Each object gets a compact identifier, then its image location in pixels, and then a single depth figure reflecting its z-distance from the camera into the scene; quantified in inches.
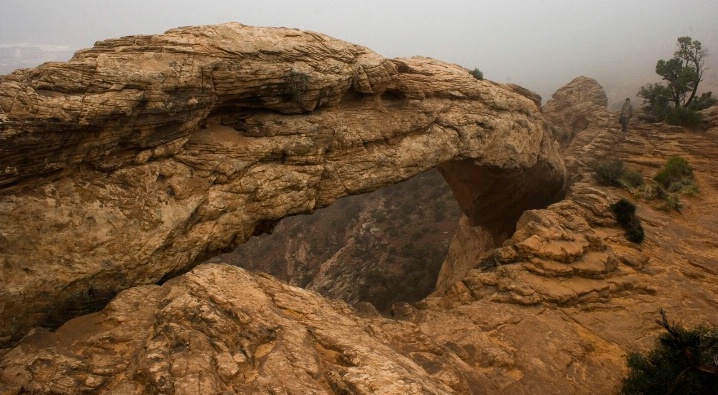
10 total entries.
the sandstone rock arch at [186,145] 398.3
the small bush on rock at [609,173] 909.8
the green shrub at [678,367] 347.3
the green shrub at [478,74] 1048.6
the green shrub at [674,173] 906.7
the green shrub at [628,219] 690.5
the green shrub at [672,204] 796.0
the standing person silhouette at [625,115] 1166.3
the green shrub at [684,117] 1078.4
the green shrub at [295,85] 588.5
